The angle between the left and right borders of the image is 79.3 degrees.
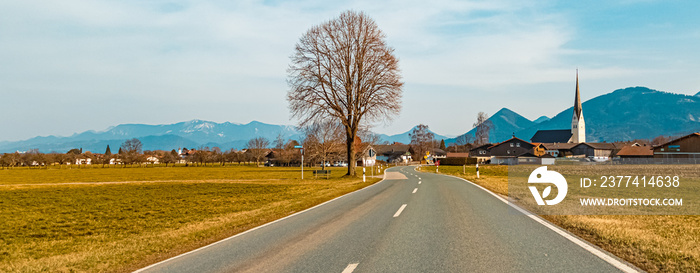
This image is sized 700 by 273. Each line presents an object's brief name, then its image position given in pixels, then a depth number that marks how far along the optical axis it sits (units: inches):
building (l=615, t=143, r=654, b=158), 3779.5
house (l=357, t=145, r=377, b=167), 4090.6
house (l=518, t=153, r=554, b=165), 2438.2
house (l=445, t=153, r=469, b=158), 5000.2
